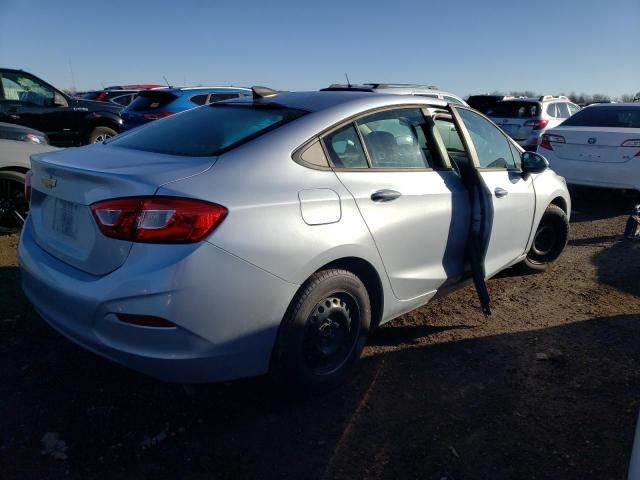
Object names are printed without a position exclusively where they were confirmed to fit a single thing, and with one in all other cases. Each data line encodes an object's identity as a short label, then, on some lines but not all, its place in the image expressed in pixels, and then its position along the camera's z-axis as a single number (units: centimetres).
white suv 1117
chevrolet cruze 212
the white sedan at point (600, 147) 665
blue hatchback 901
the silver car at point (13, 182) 507
